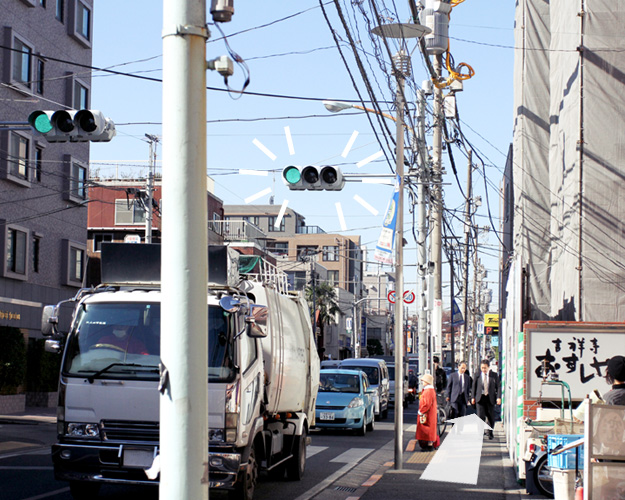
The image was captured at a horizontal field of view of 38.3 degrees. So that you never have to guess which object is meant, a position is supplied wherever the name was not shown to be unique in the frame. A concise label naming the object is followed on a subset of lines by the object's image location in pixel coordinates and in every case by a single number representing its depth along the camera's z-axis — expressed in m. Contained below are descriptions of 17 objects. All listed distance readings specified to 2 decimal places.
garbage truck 10.00
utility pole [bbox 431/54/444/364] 26.95
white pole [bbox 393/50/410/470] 15.27
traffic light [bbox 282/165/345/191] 17.22
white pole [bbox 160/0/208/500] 4.99
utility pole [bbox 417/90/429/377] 25.02
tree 85.35
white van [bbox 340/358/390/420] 31.17
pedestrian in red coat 18.03
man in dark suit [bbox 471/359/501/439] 21.52
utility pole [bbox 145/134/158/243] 33.09
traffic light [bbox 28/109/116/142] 15.17
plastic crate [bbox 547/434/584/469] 8.92
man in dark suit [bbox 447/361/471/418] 22.86
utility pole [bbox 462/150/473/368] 41.42
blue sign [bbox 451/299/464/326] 43.42
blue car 23.67
